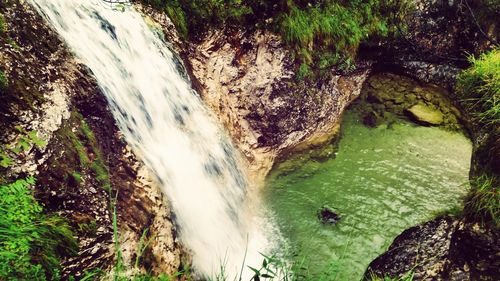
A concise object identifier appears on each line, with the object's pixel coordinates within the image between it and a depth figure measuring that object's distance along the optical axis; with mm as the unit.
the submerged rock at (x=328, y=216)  5105
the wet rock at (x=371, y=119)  6848
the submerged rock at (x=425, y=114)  6790
